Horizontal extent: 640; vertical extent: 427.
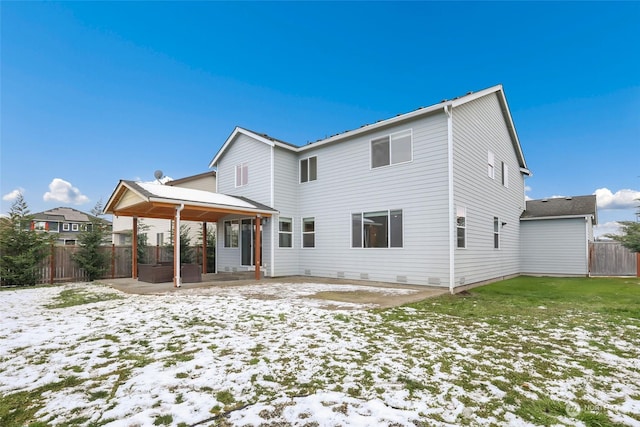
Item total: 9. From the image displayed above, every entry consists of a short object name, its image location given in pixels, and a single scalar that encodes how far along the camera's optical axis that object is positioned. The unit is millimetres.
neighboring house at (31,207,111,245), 38531
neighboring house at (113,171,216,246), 20516
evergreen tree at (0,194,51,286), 11078
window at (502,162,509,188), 13817
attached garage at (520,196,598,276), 13781
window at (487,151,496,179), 12250
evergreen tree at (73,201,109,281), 12602
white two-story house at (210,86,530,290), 9812
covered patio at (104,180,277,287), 10109
